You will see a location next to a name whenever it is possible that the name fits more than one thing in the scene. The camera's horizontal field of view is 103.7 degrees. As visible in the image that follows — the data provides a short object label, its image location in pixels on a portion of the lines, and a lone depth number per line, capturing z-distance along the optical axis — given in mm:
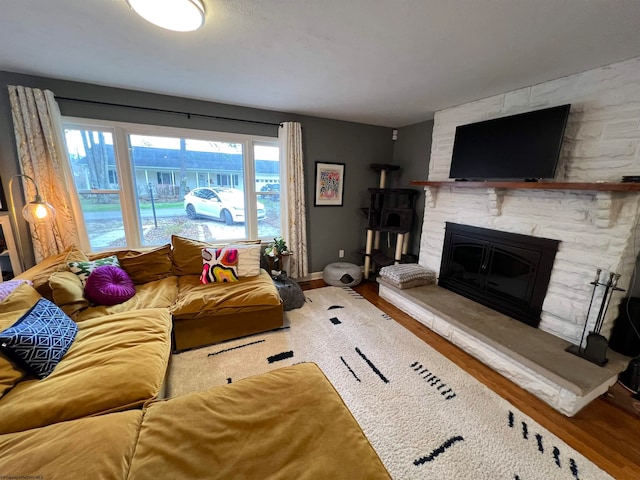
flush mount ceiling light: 1204
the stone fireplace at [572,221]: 1720
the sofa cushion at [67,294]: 1769
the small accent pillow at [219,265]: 2584
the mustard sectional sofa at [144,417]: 885
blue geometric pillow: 1247
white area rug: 1332
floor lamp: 2004
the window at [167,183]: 2613
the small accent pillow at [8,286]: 1546
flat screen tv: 1974
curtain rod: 2398
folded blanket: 2957
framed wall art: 3584
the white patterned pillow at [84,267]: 2049
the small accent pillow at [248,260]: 2716
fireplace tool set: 1747
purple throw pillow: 1981
